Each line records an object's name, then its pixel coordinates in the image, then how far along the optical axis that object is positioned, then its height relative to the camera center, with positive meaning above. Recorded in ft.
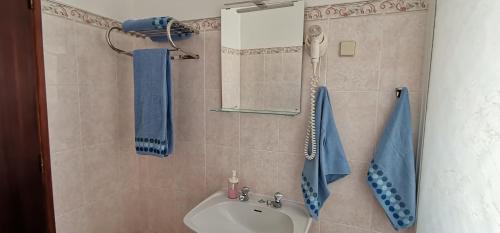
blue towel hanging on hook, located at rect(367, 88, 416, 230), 3.43 -0.97
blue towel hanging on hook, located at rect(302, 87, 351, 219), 3.75 -0.87
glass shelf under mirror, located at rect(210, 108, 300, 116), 4.13 -0.25
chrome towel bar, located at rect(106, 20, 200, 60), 4.22 +1.14
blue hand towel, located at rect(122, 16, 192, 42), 4.25 +1.17
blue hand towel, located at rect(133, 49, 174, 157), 4.38 -0.09
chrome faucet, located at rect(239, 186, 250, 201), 4.51 -1.74
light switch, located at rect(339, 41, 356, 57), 3.74 +0.74
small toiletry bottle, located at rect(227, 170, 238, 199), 4.55 -1.65
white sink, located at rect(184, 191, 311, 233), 4.02 -1.97
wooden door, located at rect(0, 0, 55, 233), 3.63 -0.46
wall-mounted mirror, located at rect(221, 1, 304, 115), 4.08 +0.68
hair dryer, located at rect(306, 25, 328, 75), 3.75 +0.82
